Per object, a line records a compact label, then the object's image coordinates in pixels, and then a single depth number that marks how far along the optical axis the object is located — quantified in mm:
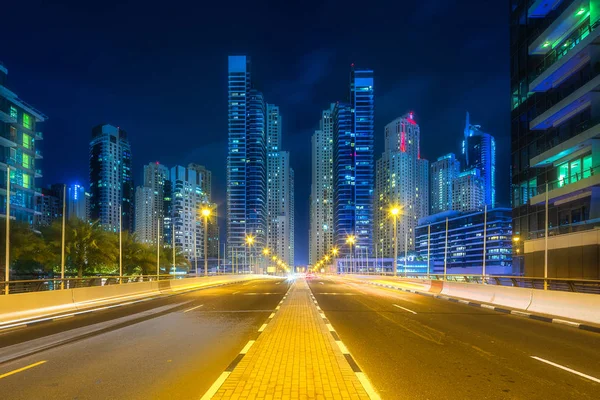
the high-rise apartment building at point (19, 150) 61125
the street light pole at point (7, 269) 16839
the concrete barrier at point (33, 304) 14883
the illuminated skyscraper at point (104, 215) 193375
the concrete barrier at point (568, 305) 14211
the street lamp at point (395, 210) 44606
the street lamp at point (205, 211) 42647
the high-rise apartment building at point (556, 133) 33844
